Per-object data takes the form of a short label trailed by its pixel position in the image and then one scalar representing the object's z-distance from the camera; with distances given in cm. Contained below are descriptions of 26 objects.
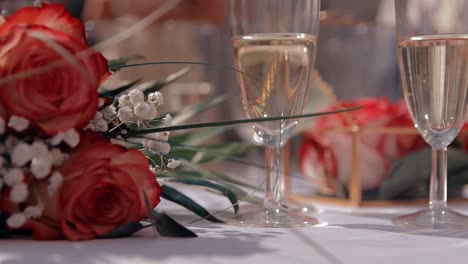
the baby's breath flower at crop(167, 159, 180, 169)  90
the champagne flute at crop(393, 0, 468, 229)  90
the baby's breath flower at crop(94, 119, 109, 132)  86
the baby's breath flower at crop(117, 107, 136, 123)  87
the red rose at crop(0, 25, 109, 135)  80
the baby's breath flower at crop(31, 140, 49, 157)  81
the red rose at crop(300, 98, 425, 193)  109
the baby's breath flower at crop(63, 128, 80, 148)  82
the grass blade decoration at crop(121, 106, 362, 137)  84
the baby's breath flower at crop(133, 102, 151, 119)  87
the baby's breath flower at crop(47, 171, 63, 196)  81
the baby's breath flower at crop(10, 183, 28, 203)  81
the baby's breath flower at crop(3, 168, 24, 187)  81
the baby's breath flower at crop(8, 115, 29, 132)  81
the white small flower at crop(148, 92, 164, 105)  89
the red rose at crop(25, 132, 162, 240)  82
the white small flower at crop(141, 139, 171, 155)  89
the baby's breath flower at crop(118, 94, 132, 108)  88
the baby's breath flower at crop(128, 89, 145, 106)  87
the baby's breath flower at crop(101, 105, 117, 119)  87
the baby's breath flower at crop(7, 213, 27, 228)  81
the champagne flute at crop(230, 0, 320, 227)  90
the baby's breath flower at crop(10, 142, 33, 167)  81
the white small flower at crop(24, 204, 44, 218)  81
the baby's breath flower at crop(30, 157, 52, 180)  81
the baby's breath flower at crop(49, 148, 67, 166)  82
